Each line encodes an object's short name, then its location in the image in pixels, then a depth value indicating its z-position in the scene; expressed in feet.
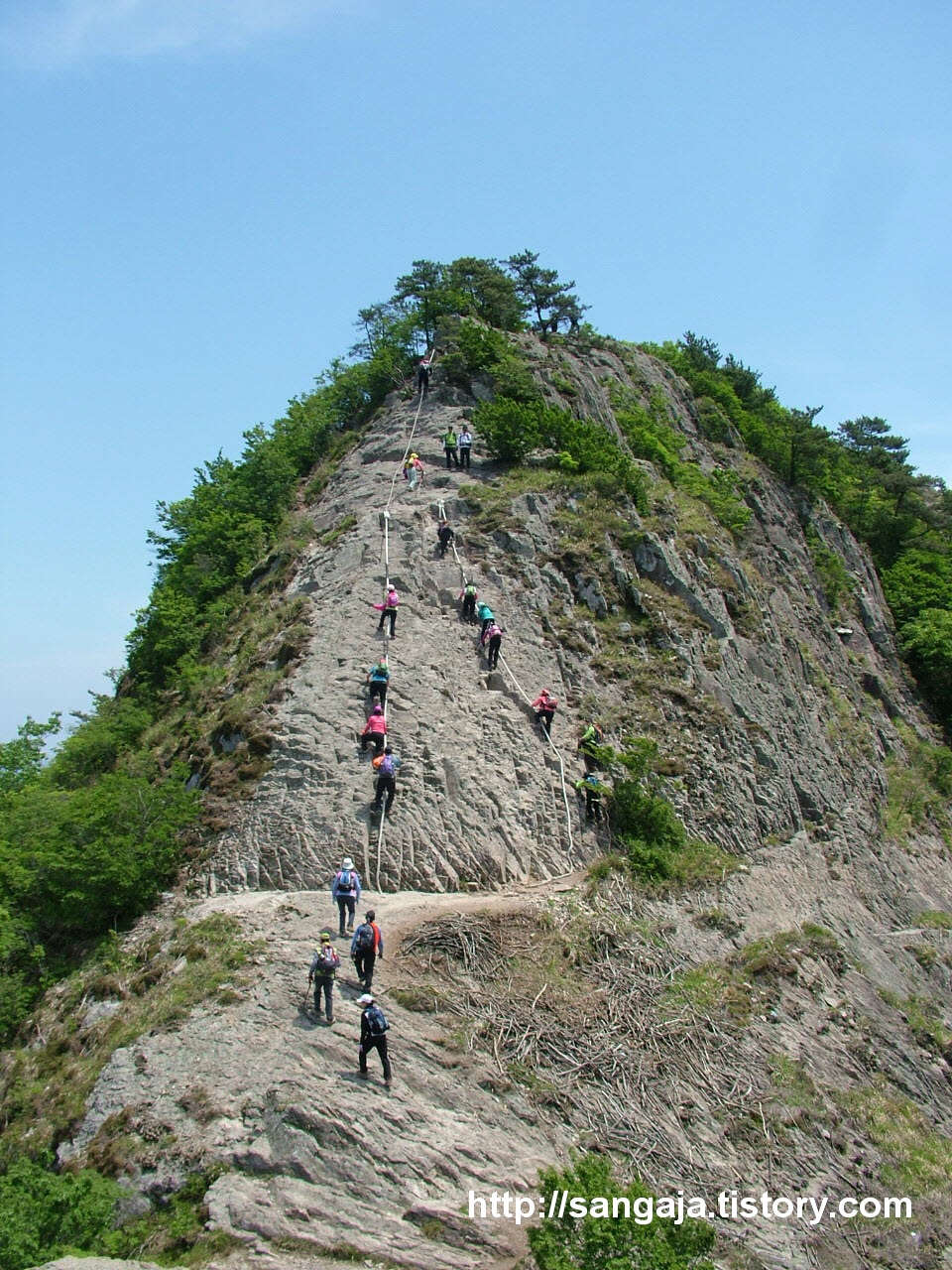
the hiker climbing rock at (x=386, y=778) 63.67
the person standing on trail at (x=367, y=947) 48.14
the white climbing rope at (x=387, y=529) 63.46
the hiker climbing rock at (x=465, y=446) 109.19
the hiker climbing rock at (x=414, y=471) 104.99
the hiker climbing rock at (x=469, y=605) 85.51
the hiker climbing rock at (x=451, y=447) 108.68
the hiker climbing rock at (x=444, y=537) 92.38
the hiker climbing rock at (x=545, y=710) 76.48
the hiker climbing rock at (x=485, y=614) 82.12
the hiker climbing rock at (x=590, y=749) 74.33
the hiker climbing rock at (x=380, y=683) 71.97
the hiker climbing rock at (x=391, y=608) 80.59
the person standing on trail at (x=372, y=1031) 43.39
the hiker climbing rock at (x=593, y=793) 71.00
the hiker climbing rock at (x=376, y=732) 68.49
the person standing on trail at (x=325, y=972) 46.19
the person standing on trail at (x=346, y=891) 53.52
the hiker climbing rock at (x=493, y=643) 80.18
